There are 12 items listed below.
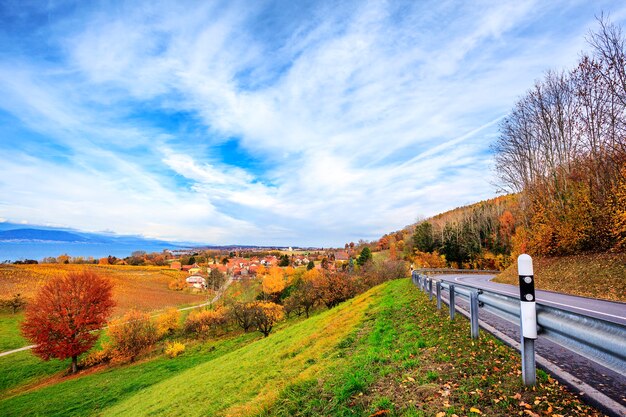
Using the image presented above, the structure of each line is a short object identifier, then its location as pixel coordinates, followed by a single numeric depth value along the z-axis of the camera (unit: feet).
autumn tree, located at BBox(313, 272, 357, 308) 125.70
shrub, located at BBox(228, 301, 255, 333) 146.00
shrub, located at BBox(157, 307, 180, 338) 147.33
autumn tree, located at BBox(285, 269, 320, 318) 148.27
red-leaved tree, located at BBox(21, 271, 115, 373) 104.73
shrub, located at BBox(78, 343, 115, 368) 113.09
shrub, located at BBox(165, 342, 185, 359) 117.08
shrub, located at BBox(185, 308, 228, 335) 153.99
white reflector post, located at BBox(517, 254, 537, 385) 12.67
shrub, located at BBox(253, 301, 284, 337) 129.90
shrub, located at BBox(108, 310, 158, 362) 115.34
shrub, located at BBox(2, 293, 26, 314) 170.91
